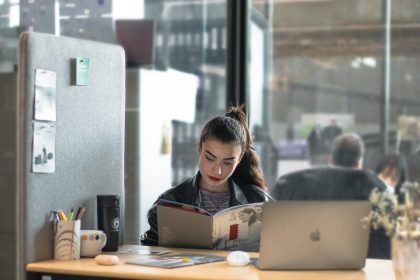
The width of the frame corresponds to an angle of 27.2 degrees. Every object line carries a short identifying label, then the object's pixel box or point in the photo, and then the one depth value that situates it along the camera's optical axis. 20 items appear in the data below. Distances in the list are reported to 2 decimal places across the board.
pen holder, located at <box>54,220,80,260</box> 2.96
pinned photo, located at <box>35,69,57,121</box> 2.96
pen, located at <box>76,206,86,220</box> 3.08
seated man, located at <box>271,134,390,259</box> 4.90
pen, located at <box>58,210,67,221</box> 3.02
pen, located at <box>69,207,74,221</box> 3.06
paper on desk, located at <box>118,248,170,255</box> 3.07
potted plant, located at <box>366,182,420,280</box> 2.47
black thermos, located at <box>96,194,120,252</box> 3.17
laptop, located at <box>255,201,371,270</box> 2.67
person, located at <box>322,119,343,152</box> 5.04
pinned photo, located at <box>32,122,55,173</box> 2.95
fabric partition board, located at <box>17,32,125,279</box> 2.93
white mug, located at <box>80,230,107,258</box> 3.03
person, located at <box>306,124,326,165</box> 5.07
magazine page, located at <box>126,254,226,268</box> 2.78
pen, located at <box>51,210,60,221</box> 3.02
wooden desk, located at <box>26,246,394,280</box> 2.62
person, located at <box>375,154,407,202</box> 4.84
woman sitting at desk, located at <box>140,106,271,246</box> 3.31
